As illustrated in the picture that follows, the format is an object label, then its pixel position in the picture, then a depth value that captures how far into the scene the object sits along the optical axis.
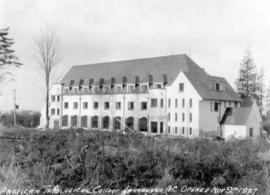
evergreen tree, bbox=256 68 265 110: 52.44
